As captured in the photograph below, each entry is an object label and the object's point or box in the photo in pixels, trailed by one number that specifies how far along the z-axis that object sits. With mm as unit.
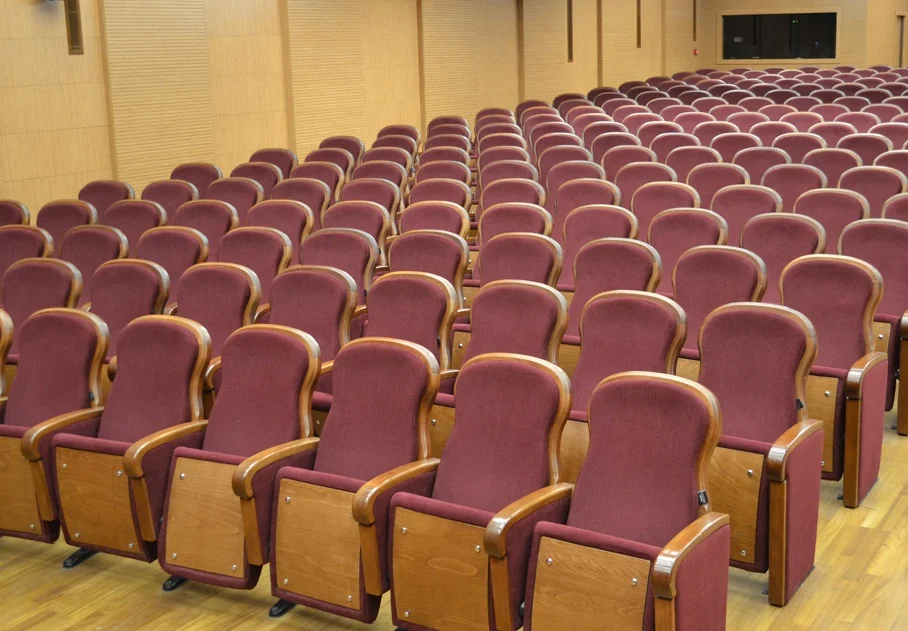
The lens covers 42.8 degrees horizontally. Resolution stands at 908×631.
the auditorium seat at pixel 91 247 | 8203
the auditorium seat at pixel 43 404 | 5301
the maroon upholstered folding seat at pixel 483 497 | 4137
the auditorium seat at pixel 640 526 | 3764
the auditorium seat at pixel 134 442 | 5021
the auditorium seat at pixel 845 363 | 5358
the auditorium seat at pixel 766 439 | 4551
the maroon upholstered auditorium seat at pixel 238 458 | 4744
